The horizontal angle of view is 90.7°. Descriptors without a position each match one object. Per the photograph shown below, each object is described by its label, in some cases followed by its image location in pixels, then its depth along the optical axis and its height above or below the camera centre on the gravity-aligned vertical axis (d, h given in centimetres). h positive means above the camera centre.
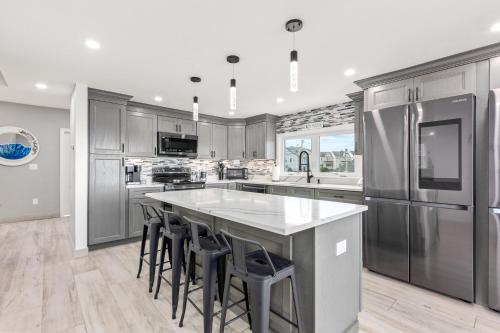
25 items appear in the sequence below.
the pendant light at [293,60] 181 +77
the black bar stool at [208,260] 162 -66
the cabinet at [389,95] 279 +84
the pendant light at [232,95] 223 +63
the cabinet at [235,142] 579 +55
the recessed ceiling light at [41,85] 350 +116
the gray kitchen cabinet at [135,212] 403 -76
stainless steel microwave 469 +41
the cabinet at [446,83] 239 +84
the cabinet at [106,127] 368 +59
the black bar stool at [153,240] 243 -74
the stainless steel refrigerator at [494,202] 214 -33
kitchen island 153 -56
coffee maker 432 -15
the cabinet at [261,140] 537 +56
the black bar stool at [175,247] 202 -69
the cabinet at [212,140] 534 +56
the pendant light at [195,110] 271 +62
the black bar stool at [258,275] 135 -64
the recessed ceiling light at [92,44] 227 +115
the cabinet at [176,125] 475 +81
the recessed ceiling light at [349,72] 286 +111
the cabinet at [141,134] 432 +57
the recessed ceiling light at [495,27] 196 +111
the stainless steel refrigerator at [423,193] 230 -30
